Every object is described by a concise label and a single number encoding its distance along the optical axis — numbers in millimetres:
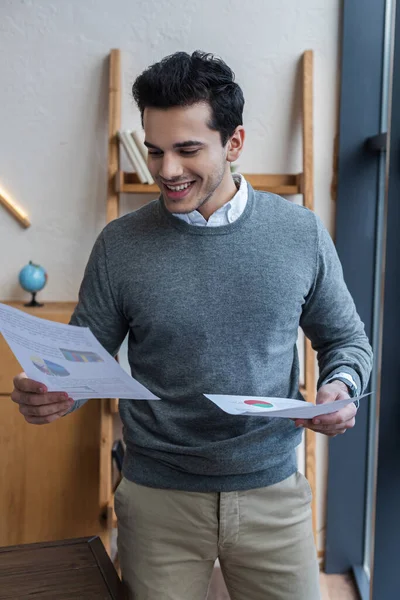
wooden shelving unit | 2600
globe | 2656
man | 1479
